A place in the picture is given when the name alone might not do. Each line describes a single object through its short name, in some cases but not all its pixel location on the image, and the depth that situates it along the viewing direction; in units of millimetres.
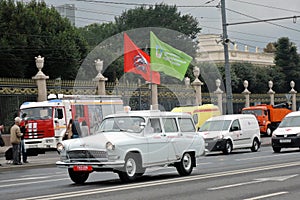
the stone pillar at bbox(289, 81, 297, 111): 69325
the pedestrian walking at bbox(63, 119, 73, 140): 29922
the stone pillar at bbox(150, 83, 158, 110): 38344
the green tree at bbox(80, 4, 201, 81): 57975
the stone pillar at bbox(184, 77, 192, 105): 36794
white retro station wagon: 16062
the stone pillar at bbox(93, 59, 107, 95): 42000
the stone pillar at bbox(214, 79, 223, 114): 48019
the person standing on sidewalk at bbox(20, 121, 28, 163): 27103
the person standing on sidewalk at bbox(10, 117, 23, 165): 25547
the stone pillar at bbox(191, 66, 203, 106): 45141
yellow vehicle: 42125
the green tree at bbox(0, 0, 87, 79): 54094
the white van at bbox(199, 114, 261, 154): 30617
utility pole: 38594
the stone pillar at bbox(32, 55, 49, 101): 38844
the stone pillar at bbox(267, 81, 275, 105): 65750
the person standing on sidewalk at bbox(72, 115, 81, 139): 30297
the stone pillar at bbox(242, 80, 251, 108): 60631
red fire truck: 33375
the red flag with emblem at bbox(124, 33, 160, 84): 28328
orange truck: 52062
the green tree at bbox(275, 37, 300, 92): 92188
